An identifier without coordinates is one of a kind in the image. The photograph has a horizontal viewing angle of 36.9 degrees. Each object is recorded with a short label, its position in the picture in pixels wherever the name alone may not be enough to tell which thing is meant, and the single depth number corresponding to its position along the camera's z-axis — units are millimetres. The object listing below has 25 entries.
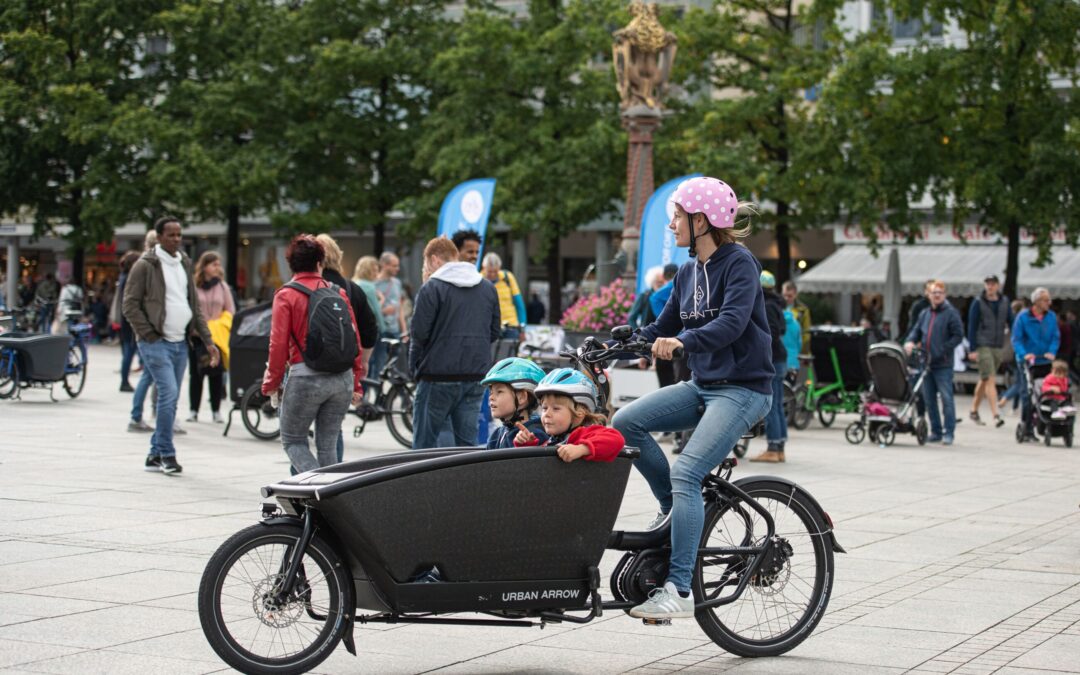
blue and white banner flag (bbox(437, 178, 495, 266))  23359
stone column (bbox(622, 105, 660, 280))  23344
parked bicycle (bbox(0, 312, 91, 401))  19984
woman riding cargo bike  6211
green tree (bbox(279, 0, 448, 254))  43344
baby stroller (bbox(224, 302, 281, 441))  15891
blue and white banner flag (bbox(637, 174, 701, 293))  20688
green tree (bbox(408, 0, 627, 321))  39281
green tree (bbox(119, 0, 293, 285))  42812
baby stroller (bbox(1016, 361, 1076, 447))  18672
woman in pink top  17250
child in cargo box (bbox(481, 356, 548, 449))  6453
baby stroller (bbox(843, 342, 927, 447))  18297
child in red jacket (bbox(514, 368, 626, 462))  5859
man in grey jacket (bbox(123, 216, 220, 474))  12383
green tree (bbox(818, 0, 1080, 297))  31922
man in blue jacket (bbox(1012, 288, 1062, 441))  20297
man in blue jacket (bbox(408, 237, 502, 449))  10438
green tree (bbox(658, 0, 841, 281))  34812
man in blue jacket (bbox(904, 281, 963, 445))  18609
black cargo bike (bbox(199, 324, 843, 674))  5512
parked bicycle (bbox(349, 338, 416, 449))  15867
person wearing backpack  8930
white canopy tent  36875
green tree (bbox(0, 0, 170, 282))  44438
